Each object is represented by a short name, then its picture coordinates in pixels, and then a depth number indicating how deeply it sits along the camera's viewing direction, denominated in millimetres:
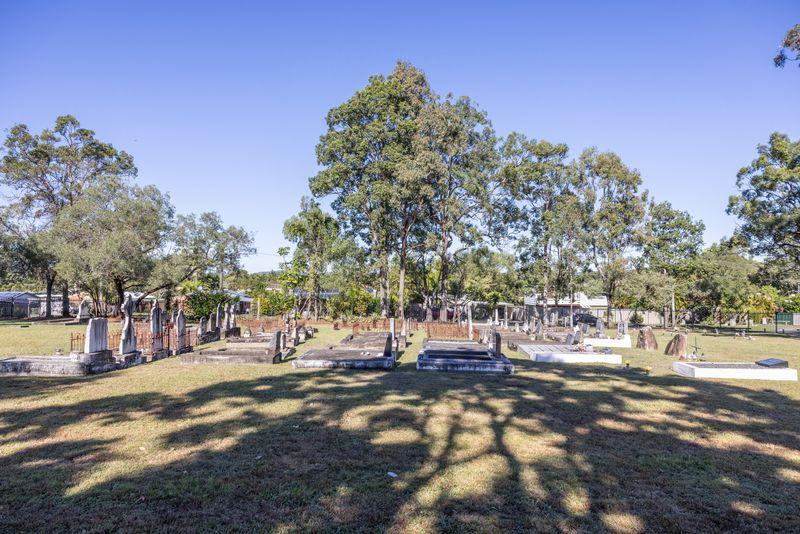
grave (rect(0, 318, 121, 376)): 11328
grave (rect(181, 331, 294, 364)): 13664
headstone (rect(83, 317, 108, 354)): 11859
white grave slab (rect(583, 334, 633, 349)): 20578
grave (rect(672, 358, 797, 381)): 11984
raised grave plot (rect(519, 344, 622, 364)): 15516
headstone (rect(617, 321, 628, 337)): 22197
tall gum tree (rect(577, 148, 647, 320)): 40562
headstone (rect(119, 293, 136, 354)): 13289
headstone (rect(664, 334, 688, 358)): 16516
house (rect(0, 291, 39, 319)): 50406
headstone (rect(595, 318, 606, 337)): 22038
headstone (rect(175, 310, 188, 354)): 16681
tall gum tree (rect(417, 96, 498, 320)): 34906
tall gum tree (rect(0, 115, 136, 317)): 37969
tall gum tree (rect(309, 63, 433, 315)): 35156
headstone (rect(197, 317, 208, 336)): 19806
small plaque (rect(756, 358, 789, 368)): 12141
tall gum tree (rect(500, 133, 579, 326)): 39250
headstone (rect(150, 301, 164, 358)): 14695
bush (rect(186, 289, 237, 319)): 34050
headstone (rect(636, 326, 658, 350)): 19906
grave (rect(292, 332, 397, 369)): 13320
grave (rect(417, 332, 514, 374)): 12750
